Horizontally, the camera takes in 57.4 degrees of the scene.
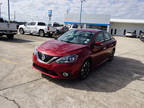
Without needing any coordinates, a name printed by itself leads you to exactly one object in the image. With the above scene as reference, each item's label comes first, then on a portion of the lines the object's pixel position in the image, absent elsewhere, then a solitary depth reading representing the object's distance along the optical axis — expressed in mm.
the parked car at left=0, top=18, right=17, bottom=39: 10938
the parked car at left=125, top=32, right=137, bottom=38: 31819
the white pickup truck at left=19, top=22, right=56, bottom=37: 16189
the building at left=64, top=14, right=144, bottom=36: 38375
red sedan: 3619
